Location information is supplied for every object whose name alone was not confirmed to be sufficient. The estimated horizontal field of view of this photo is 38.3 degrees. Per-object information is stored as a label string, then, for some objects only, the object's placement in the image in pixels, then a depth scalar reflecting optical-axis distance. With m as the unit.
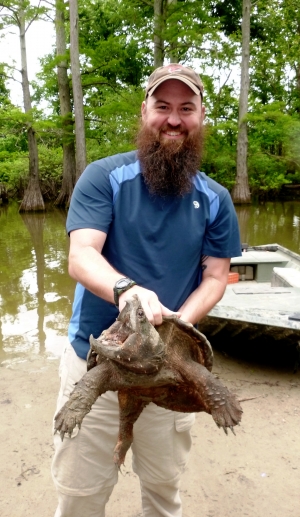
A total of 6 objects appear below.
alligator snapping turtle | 1.61
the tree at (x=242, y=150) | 20.72
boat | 4.30
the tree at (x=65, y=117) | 19.31
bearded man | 2.07
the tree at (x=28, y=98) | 17.44
